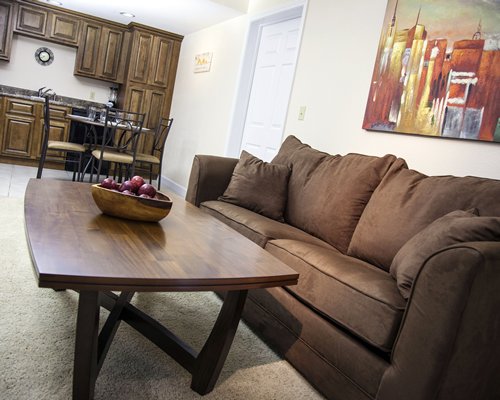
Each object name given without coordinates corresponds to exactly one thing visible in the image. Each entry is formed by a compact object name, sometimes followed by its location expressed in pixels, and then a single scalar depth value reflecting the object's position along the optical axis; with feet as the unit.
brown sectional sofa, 4.07
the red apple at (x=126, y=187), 5.59
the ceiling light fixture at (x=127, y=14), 18.24
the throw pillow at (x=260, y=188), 8.82
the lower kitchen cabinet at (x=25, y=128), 18.26
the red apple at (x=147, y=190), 5.62
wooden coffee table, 3.56
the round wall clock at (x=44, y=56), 20.25
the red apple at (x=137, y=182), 5.66
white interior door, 13.60
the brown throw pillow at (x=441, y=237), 4.55
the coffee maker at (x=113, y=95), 21.81
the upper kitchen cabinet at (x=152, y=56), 19.99
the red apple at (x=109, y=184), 5.57
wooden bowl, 5.34
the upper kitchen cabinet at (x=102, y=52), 20.26
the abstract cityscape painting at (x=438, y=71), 7.28
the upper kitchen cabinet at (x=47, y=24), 19.06
